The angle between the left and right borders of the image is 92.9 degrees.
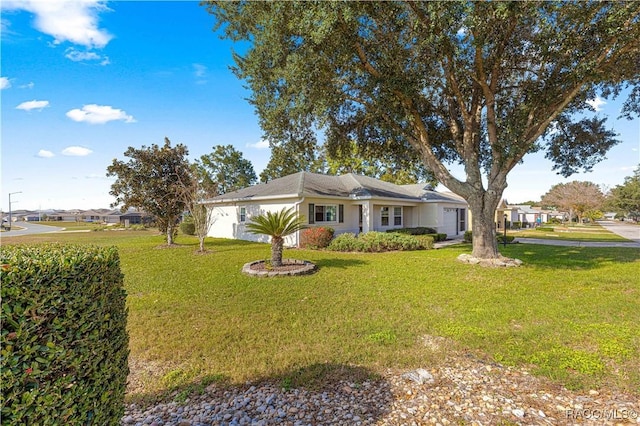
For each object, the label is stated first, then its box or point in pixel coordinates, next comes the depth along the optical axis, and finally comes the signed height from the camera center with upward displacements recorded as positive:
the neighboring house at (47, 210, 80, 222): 90.39 +1.61
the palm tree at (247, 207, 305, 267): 9.74 -0.31
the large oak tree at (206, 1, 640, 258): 7.96 +4.73
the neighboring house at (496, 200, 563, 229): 32.51 +0.22
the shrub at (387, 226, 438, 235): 18.91 -0.81
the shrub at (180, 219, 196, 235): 25.62 -0.58
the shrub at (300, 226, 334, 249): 15.17 -0.95
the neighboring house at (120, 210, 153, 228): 63.81 +0.80
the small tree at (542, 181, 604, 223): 40.00 +2.58
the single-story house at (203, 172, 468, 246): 17.34 +0.89
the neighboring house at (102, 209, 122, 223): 77.12 +0.98
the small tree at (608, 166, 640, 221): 53.25 +3.62
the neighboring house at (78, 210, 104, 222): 88.75 +1.52
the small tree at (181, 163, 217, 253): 15.20 +1.21
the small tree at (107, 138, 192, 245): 16.17 +2.17
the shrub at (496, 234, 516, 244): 18.80 -1.41
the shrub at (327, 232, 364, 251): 14.74 -1.24
